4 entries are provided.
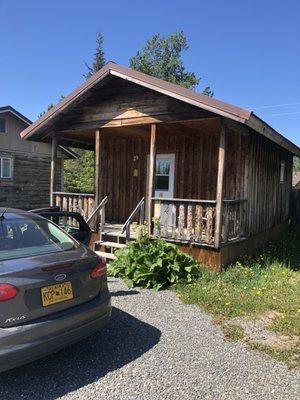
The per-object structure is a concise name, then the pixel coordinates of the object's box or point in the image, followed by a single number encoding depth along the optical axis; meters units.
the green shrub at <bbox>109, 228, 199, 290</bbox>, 6.94
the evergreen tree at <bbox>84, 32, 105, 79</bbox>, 46.45
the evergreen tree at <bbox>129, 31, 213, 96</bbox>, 42.56
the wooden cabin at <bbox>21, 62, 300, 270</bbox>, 7.93
